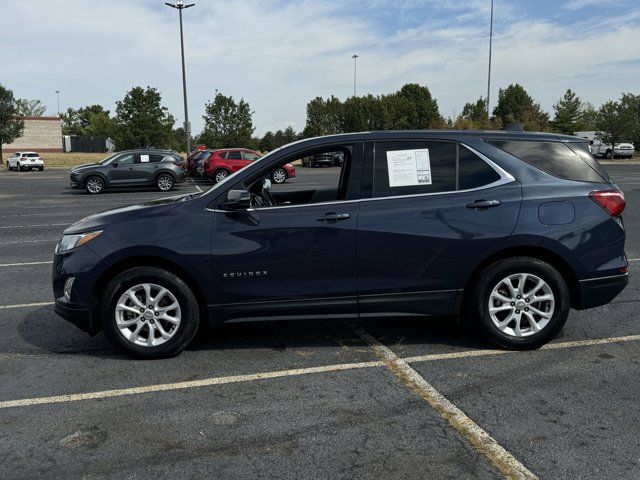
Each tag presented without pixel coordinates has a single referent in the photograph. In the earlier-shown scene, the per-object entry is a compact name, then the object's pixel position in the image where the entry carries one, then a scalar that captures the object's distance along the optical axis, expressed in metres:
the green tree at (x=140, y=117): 45.09
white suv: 41.75
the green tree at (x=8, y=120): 43.09
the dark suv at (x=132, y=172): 20.84
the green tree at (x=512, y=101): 92.50
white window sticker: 4.39
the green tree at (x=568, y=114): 65.75
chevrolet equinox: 4.24
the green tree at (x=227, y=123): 49.75
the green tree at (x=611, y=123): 59.16
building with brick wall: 66.25
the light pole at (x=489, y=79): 43.10
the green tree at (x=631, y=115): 58.94
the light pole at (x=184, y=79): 36.25
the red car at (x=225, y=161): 24.78
